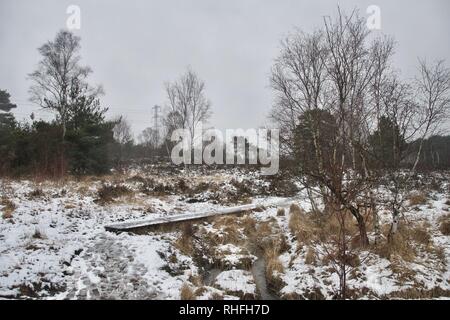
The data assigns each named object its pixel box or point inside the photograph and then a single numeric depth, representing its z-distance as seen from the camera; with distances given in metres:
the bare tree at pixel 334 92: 8.34
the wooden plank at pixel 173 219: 10.00
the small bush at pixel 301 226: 9.55
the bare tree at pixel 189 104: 27.94
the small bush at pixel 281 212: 13.59
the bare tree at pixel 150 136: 47.85
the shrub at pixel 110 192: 13.10
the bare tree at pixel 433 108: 9.34
